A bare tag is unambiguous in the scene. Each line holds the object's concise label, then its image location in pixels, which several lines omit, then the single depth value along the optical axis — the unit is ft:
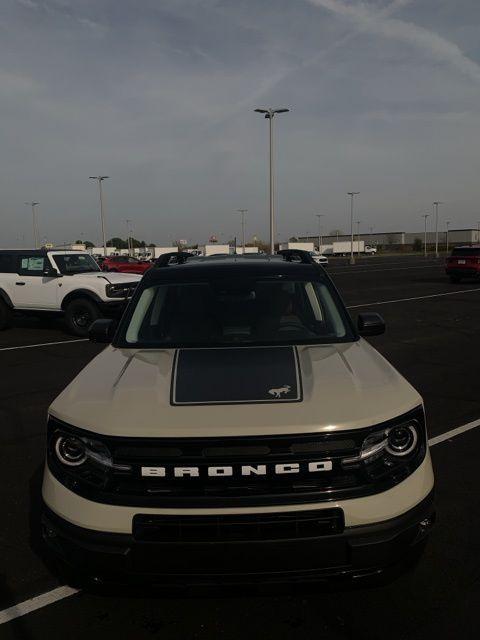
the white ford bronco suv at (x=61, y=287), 39.65
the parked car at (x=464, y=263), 85.71
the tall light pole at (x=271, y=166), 100.36
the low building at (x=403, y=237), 519.60
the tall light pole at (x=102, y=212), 174.29
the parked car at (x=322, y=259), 173.61
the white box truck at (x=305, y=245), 308.97
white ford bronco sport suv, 7.22
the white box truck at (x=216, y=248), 303.60
